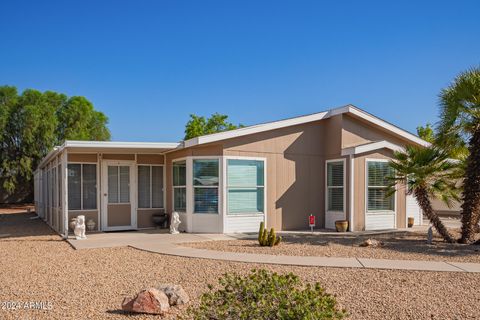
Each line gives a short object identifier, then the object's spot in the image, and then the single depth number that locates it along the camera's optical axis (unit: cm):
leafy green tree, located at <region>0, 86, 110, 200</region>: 2922
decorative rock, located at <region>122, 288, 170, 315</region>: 497
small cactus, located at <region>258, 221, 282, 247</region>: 973
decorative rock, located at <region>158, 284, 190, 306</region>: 538
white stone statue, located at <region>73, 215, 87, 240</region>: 1128
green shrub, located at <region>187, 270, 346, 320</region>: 329
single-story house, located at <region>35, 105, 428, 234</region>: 1228
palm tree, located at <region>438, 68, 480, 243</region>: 994
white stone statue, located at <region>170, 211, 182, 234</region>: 1217
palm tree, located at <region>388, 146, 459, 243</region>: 1077
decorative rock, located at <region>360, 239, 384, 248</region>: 989
